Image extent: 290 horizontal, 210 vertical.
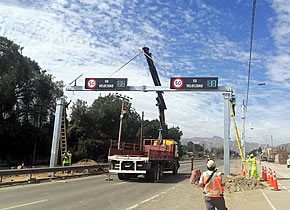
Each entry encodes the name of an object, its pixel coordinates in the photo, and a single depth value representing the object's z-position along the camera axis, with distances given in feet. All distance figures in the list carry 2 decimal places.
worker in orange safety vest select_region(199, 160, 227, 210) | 17.63
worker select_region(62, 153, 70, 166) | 61.11
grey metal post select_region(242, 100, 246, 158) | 69.78
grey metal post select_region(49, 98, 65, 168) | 60.65
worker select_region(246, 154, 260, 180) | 51.51
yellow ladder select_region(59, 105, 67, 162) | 67.36
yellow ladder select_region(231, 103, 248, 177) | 57.52
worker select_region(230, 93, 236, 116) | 62.02
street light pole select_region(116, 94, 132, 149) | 90.79
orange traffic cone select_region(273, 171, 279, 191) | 42.50
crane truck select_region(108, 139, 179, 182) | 49.65
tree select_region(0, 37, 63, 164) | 114.93
